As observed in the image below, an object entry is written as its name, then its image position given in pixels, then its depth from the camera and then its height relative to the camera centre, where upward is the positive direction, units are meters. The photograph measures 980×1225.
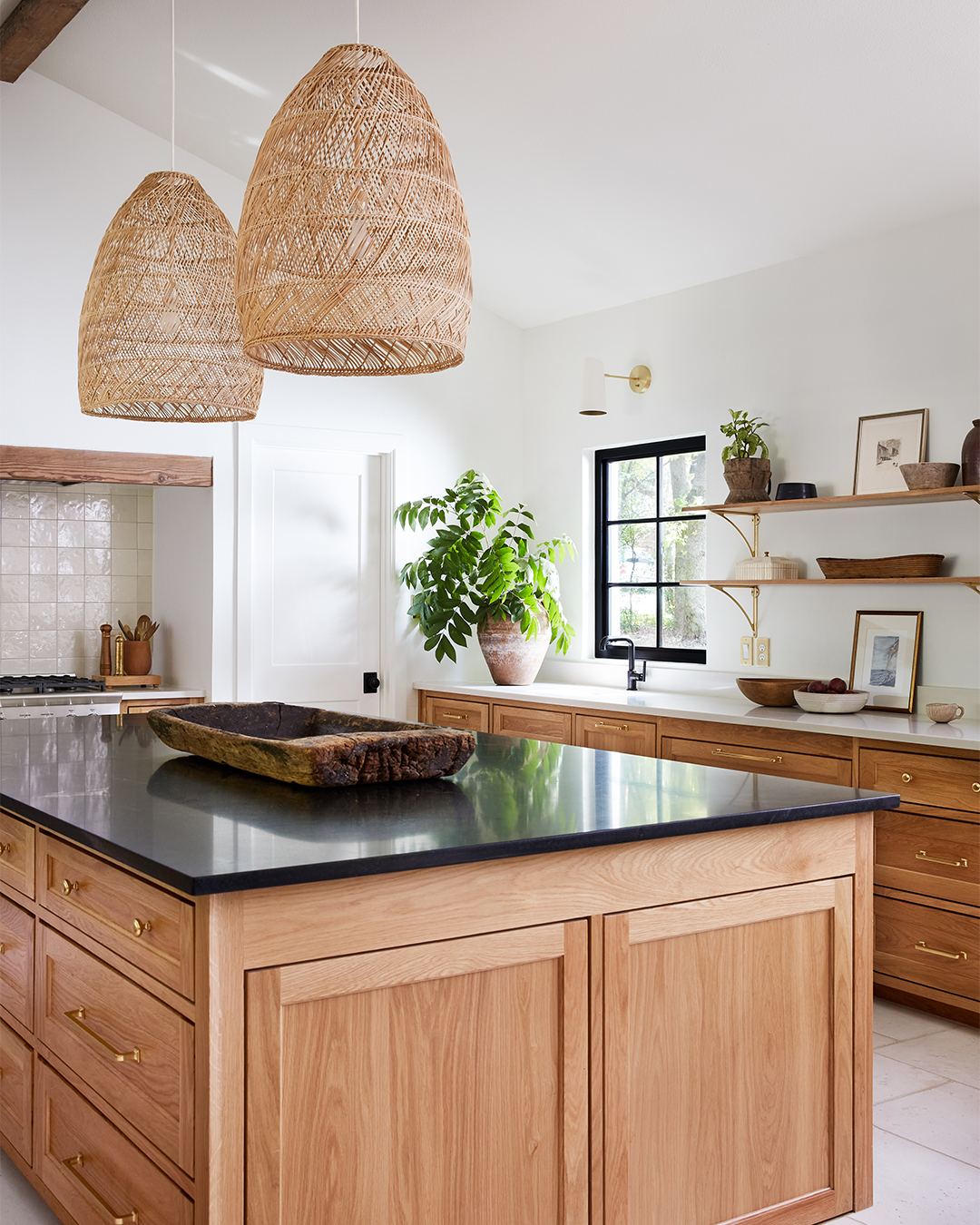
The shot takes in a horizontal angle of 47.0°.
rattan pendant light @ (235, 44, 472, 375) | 1.83 +0.60
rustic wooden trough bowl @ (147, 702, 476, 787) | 2.14 -0.34
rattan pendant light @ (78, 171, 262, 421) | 2.47 +0.62
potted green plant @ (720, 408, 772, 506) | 4.46 +0.49
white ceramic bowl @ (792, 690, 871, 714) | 3.90 -0.40
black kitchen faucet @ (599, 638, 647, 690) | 5.14 -0.40
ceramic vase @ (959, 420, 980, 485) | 3.64 +0.43
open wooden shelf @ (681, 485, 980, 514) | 3.70 +0.31
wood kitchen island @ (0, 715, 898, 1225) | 1.61 -0.68
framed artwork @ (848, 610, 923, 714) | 4.03 -0.25
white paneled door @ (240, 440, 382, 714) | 5.33 +0.05
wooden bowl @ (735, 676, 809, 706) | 4.16 -0.38
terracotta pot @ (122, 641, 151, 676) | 5.43 -0.36
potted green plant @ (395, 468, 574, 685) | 5.31 -0.01
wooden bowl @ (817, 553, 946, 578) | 3.88 +0.08
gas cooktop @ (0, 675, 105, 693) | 4.87 -0.44
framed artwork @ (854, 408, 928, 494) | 4.02 +0.51
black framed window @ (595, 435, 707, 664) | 5.15 +0.19
